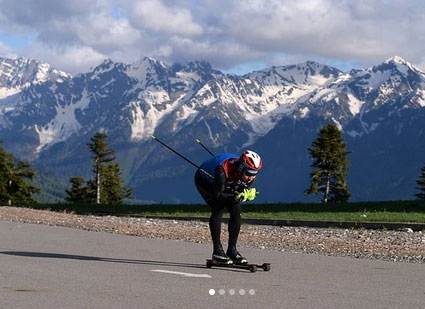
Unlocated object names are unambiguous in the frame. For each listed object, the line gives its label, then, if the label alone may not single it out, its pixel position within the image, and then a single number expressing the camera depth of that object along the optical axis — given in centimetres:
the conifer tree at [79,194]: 10562
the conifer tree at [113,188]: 10519
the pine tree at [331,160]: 8312
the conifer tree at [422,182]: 7986
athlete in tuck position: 1338
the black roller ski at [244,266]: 1293
